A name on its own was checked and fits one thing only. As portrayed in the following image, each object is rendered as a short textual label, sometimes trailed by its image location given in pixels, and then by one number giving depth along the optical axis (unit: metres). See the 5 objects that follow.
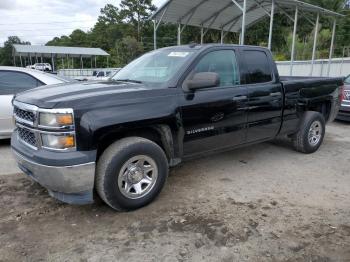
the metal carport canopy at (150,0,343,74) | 13.41
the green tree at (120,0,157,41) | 53.94
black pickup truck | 3.19
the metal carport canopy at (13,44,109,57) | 34.53
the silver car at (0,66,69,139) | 6.06
